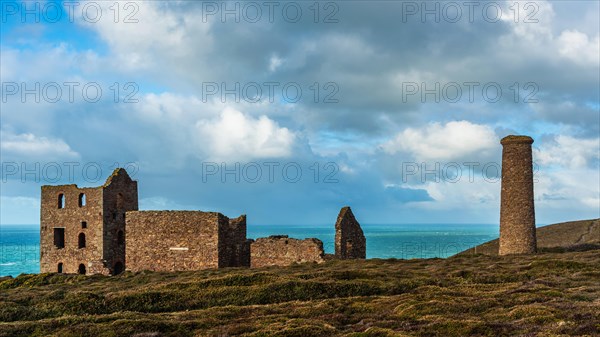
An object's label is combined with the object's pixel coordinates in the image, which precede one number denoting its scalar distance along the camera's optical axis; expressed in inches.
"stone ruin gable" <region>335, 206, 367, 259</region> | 1654.8
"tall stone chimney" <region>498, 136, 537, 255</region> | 1736.0
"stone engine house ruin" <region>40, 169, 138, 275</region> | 1951.3
